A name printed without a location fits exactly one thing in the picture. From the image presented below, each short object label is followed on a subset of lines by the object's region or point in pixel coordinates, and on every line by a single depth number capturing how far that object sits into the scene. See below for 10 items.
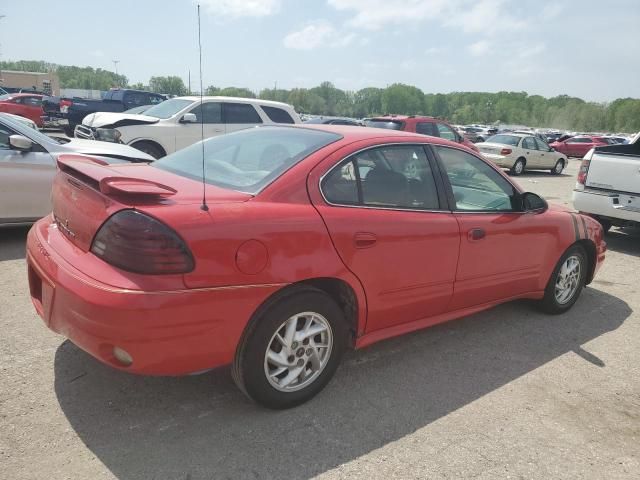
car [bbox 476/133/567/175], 17.58
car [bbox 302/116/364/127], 17.81
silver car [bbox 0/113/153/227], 5.35
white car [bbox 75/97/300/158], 10.06
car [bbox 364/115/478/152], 12.45
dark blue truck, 16.19
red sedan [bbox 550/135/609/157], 32.96
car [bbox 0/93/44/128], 18.80
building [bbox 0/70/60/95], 76.27
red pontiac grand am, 2.28
